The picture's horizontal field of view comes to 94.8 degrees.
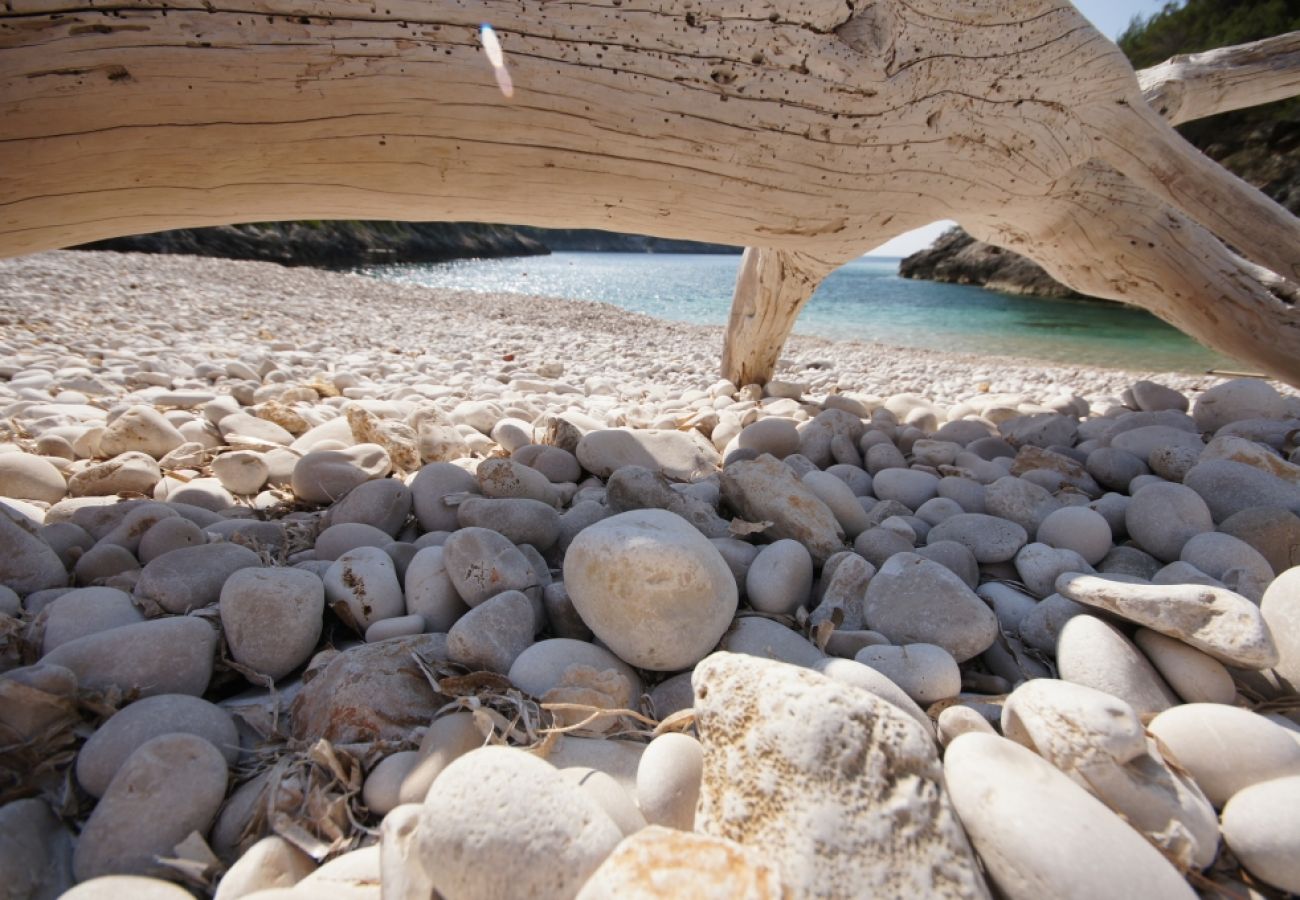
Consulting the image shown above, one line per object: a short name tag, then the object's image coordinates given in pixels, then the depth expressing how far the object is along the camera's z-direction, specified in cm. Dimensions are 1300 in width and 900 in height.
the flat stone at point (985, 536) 51
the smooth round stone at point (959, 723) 31
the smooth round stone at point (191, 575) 41
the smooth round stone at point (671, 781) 28
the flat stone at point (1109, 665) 35
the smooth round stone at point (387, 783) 29
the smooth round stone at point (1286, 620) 37
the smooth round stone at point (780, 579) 44
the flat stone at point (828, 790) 22
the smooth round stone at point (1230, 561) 44
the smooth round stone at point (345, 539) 49
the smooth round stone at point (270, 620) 38
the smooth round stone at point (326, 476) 62
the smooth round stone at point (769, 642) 38
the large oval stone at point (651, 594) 36
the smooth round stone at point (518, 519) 50
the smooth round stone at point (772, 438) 75
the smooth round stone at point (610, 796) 27
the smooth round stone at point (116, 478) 59
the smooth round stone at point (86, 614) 37
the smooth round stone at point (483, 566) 42
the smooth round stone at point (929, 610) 39
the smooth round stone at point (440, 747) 29
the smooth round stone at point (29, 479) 57
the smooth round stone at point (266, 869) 25
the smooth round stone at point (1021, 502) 57
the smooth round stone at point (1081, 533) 51
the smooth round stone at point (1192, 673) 35
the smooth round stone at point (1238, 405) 82
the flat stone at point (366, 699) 33
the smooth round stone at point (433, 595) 42
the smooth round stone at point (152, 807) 26
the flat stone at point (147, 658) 34
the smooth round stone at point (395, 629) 39
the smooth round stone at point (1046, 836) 22
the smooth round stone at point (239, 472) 64
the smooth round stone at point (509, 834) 23
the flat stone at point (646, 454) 67
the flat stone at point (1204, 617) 33
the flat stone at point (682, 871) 20
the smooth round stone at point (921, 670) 35
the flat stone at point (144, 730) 29
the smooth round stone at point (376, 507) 54
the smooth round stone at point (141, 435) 67
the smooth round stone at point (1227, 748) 29
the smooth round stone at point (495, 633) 36
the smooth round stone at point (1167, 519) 51
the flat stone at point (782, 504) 51
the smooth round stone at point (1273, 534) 49
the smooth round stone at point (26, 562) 43
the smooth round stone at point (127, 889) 23
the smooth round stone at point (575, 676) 33
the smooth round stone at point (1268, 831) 25
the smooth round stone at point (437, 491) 54
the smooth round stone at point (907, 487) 65
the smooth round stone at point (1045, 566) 47
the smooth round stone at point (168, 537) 47
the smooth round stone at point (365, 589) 42
